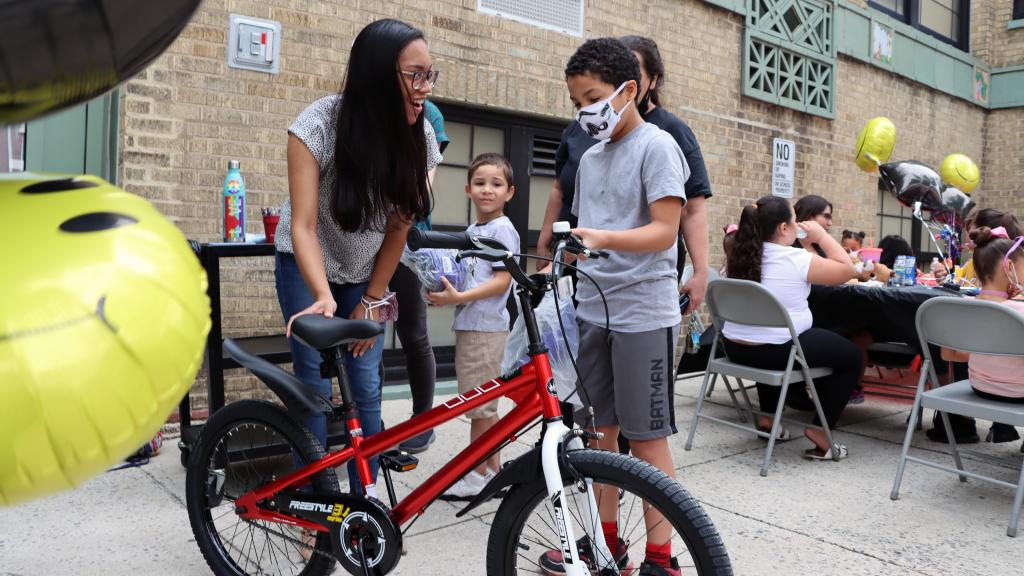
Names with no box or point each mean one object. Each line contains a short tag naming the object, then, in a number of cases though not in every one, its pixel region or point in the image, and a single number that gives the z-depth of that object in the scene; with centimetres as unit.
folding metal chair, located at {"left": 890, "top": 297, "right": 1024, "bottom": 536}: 310
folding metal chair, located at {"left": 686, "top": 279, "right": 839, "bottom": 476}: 375
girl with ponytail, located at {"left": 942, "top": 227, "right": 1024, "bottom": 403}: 323
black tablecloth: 431
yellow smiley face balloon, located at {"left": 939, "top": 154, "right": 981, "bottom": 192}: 834
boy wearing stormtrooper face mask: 207
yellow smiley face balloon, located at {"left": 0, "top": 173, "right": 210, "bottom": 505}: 62
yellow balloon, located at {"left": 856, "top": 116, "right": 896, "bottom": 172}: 739
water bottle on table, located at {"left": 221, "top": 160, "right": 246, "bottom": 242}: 350
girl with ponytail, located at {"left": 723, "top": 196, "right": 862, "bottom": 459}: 391
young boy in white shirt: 301
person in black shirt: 270
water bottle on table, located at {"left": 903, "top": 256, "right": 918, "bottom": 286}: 539
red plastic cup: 344
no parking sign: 801
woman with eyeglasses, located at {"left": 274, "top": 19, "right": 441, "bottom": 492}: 209
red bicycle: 172
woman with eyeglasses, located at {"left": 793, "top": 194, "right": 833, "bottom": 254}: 527
